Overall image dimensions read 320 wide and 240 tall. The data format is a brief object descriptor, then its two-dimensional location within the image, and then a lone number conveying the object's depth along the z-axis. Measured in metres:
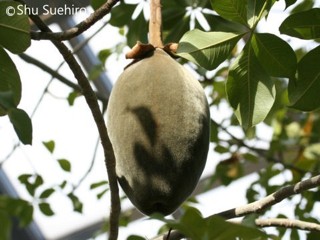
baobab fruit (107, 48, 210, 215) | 1.83
